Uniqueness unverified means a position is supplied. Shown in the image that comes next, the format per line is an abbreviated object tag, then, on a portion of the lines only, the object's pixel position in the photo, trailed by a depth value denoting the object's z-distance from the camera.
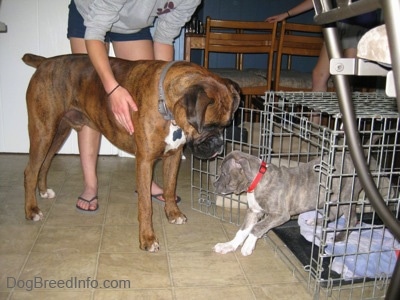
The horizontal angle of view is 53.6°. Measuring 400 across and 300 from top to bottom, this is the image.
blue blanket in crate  1.70
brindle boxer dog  1.77
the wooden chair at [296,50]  3.78
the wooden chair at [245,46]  3.55
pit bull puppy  1.92
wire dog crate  1.60
